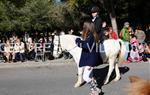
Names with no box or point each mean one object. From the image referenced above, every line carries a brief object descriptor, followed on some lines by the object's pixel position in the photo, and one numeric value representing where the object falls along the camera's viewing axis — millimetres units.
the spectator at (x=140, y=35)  17984
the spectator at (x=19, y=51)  17562
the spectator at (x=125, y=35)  17156
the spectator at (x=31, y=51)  17984
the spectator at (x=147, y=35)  18336
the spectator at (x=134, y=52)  16172
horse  10617
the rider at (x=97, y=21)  9897
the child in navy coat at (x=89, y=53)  8805
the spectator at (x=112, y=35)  16013
